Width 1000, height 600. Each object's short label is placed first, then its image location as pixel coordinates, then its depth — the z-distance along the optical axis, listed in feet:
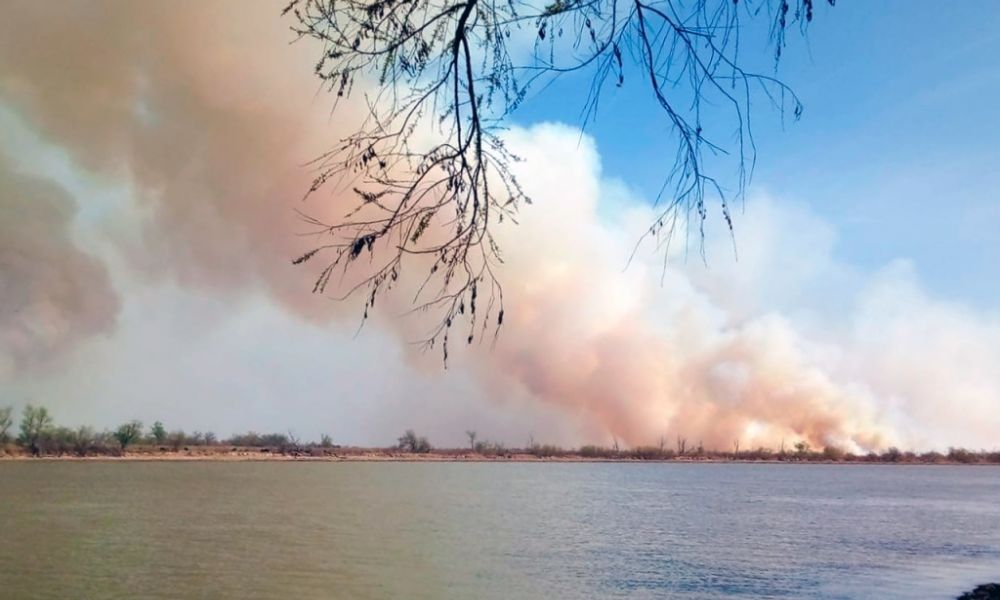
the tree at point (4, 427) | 401.90
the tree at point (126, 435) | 469.57
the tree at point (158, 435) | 515.50
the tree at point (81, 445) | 439.63
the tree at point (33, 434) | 423.64
